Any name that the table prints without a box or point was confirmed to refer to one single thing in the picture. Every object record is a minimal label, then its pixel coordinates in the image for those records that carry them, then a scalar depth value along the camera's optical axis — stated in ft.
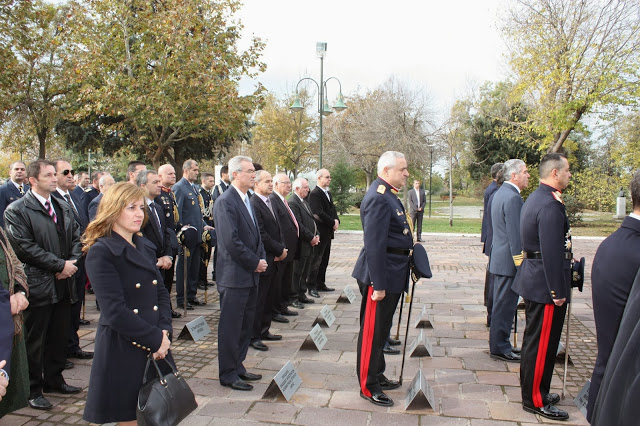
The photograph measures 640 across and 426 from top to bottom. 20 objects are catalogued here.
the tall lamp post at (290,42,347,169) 58.08
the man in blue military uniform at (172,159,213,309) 24.93
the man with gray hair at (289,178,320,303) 25.26
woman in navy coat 8.57
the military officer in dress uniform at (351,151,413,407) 13.12
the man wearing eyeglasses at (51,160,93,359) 16.97
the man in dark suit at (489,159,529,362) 17.10
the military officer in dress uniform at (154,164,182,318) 22.06
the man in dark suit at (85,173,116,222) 21.13
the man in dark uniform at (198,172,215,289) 29.22
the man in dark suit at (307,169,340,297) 28.25
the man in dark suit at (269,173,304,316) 22.93
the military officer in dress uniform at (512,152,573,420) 12.43
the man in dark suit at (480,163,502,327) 20.67
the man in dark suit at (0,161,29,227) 21.91
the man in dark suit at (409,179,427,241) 55.88
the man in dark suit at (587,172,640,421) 8.77
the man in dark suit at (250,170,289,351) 18.51
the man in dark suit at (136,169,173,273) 19.16
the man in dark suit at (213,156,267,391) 14.40
